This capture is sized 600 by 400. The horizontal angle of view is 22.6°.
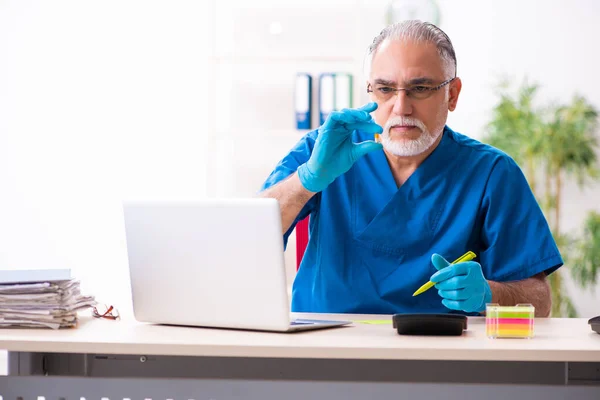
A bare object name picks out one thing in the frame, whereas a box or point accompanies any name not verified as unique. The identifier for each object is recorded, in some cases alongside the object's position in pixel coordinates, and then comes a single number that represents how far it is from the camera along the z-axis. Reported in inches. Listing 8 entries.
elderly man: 155.5
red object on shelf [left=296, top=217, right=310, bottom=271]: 163.1
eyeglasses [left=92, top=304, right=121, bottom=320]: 140.9
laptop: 128.6
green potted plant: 258.3
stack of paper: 133.0
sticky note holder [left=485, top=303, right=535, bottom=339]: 128.2
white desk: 122.6
